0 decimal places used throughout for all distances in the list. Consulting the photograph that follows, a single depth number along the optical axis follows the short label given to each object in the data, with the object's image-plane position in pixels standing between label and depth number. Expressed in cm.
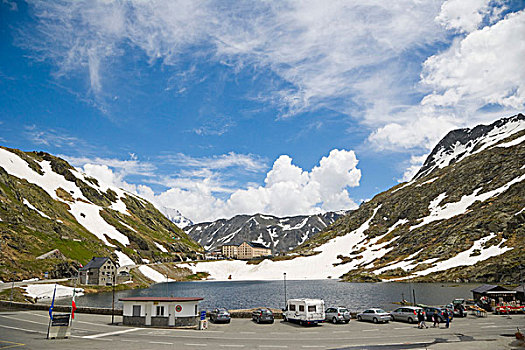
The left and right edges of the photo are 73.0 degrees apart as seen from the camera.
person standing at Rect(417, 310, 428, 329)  4325
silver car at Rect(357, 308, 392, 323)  4829
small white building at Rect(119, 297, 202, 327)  4584
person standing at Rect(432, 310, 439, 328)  4418
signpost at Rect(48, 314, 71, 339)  3619
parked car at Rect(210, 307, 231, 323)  4978
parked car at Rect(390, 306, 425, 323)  4812
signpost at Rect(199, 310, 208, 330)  4412
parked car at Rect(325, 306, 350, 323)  4916
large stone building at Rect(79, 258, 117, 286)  12850
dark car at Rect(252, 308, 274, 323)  4937
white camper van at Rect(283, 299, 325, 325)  4594
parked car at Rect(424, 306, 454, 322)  4666
